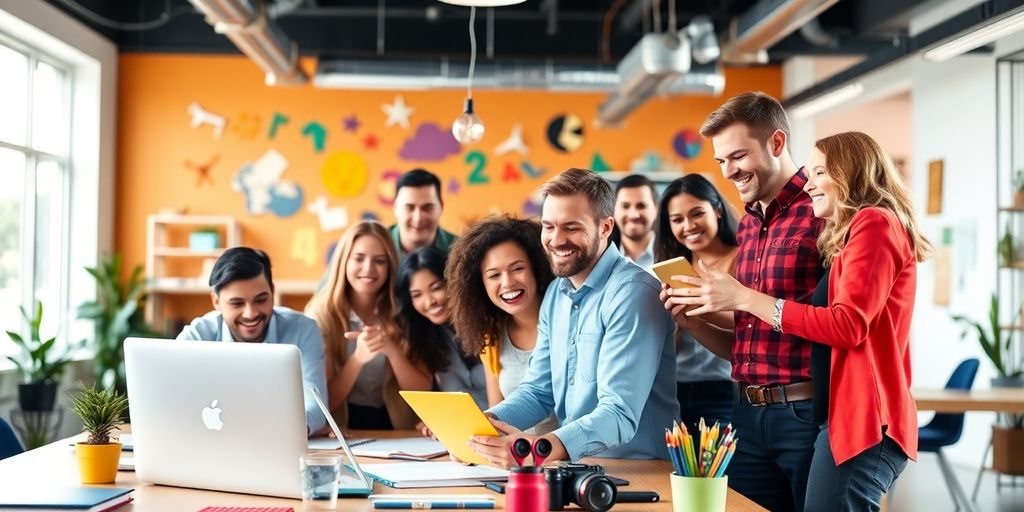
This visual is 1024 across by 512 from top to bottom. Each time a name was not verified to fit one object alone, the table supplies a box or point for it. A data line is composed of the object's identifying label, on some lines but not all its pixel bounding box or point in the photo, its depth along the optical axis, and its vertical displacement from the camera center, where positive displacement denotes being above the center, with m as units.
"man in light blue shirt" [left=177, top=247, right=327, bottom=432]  3.33 -0.15
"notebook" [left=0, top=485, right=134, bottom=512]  2.22 -0.47
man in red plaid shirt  2.72 -0.05
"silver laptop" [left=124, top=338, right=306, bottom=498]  2.29 -0.31
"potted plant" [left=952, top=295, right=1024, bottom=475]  6.63 -0.64
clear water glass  2.21 -0.40
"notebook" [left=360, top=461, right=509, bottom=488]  2.47 -0.47
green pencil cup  2.04 -0.40
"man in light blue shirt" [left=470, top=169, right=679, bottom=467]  2.63 -0.16
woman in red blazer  2.45 -0.08
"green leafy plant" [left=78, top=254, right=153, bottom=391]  8.35 -0.37
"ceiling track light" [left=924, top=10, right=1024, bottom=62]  5.71 +1.33
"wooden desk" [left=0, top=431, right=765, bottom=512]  2.28 -0.48
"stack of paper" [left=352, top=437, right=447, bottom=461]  2.90 -0.48
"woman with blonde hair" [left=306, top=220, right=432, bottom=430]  3.74 -0.20
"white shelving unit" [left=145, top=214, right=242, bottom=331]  9.31 +0.15
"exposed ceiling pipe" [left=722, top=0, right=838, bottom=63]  6.03 +1.47
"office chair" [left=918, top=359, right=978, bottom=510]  5.98 -0.86
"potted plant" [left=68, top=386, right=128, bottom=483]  2.52 -0.38
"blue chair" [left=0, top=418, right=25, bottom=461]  3.09 -0.49
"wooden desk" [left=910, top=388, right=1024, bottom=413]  5.52 -0.62
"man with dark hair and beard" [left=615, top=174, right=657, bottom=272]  4.31 +0.24
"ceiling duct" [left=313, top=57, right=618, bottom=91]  8.45 +1.52
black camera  2.16 -0.42
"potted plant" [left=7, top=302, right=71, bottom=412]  7.29 -0.68
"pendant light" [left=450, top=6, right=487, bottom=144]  4.43 +0.59
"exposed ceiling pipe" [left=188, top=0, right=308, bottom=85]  6.14 +1.48
